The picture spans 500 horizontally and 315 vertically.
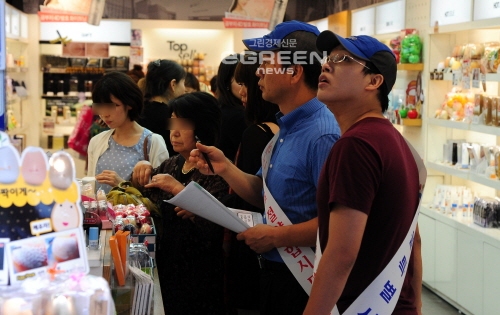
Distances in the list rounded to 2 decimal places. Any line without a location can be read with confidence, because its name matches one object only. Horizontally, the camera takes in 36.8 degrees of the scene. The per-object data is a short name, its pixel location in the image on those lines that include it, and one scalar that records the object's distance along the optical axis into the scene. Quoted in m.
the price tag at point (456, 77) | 5.43
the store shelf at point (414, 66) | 6.08
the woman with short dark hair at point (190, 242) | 3.31
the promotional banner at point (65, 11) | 8.42
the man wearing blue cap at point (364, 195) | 1.94
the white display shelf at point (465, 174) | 4.91
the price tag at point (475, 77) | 5.12
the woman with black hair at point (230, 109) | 4.38
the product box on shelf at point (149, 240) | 2.92
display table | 2.14
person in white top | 4.18
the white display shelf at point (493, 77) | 4.82
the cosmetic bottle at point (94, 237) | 2.12
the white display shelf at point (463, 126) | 4.91
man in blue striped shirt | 2.54
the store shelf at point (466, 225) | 4.76
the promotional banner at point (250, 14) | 8.38
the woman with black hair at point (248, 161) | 3.14
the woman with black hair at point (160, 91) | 5.12
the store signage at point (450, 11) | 5.49
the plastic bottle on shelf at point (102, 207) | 2.70
